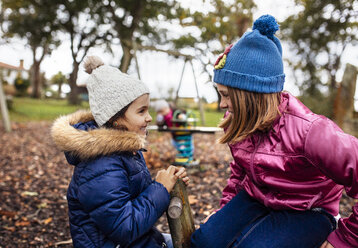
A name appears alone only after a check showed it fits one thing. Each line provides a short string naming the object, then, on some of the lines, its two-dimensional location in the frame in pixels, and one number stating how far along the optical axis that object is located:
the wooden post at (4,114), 7.78
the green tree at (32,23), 16.75
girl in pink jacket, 1.49
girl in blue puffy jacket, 1.44
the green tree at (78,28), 16.05
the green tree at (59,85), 25.88
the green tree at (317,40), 7.36
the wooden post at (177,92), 6.38
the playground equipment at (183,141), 4.76
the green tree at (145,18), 10.76
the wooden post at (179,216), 1.64
